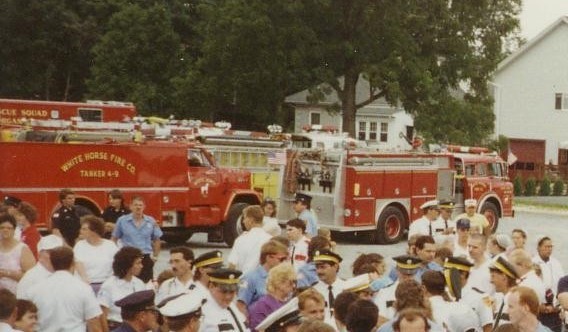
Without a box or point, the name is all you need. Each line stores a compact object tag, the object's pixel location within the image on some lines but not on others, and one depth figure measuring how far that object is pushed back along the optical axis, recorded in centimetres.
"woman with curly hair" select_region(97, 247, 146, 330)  925
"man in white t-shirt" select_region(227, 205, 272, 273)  1134
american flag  2641
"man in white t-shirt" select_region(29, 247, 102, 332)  834
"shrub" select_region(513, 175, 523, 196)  5466
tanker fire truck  2145
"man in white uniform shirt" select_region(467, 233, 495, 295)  1051
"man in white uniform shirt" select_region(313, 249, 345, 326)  932
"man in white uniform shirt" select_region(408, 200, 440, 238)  1597
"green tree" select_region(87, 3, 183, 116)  5428
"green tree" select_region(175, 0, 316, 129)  4522
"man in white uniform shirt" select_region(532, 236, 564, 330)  1153
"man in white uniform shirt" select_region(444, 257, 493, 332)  881
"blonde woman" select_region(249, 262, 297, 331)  824
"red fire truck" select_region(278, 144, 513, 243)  2614
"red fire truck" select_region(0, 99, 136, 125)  2673
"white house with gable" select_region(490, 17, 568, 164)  6531
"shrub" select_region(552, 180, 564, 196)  5644
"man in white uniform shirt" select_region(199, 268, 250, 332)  795
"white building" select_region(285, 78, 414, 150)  6391
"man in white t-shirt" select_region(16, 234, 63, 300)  909
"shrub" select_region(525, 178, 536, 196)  5538
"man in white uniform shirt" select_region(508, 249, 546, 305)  988
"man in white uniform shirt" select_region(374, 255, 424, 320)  891
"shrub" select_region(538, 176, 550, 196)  5619
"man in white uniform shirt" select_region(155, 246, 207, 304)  957
